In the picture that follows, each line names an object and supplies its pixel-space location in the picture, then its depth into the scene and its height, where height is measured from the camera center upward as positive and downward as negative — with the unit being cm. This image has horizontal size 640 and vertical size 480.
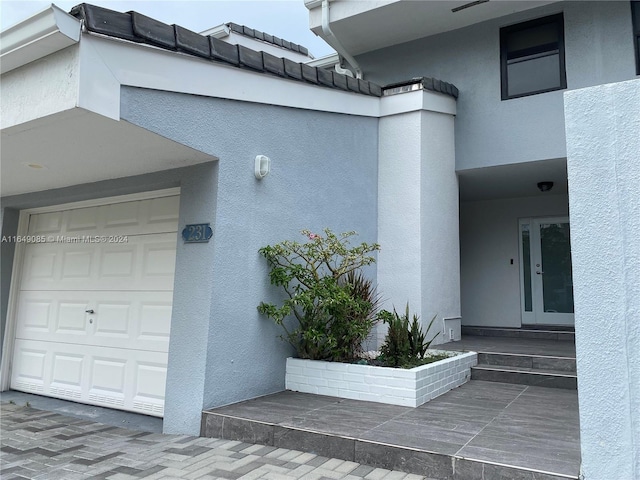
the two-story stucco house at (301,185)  257 +137
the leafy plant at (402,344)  530 -46
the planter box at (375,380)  472 -84
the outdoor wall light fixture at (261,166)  508 +152
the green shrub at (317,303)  517 +1
